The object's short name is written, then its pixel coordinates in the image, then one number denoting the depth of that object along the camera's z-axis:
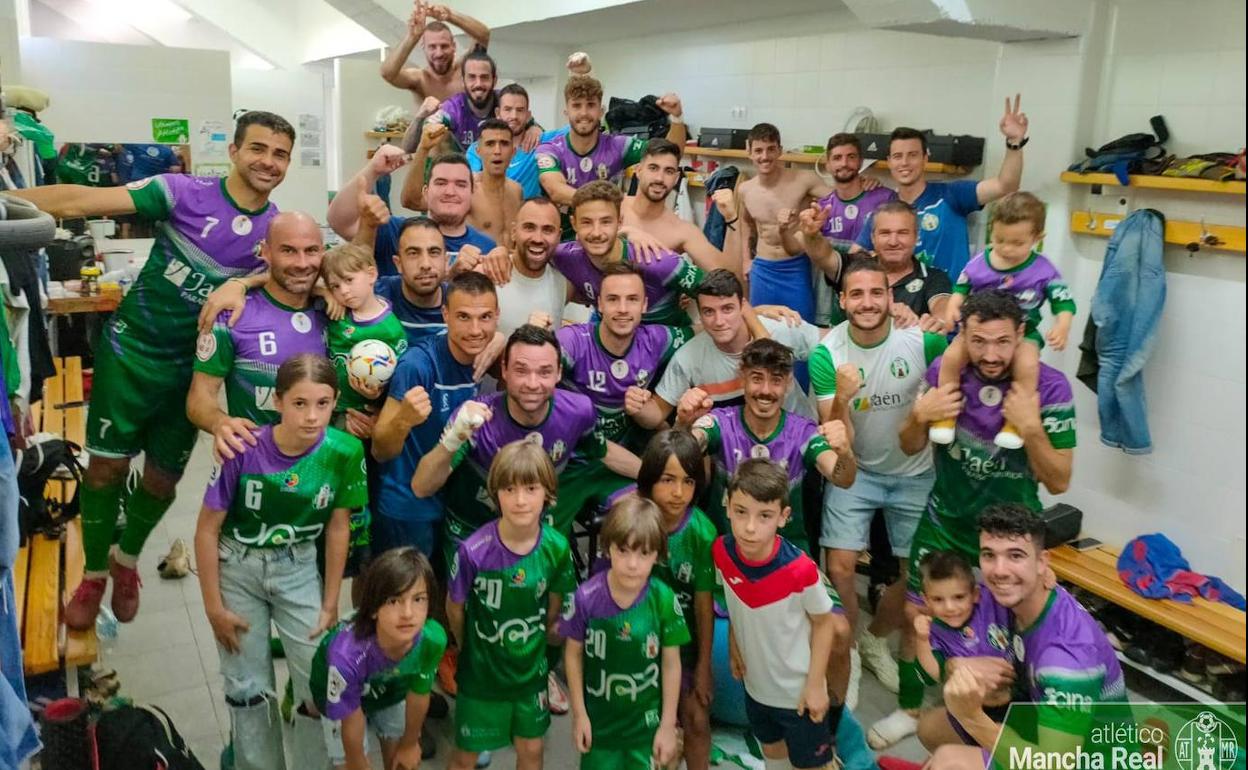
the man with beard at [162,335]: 3.23
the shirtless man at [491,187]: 4.29
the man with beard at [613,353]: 3.35
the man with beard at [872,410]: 3.41
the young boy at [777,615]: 2.60
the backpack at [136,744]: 2.63
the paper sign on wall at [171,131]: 8.49
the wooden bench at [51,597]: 3.08
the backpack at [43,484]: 3.76
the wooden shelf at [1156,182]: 3.46
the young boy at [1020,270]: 3.57
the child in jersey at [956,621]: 2.56
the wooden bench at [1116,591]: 2.70
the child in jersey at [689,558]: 2.84
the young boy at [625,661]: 2.59
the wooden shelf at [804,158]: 4.65
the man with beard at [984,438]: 3.00
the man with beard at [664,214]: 4.14
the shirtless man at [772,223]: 4.65
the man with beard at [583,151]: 4.56
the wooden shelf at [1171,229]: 3.18
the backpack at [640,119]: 5.69
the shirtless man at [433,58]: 5.32
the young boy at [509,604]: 2.63
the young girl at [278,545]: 2.65
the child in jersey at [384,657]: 2.45
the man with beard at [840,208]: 4.57
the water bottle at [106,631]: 3.81
